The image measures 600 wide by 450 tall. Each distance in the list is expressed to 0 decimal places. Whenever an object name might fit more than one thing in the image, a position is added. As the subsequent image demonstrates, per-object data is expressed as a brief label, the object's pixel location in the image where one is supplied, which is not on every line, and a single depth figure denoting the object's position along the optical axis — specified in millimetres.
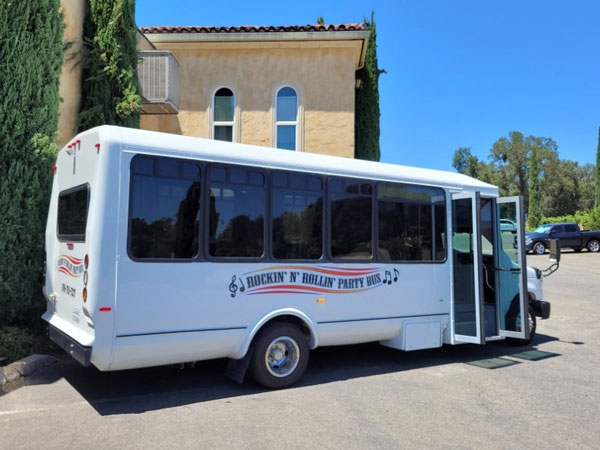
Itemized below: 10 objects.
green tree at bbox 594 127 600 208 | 39000
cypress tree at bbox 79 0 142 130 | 8391
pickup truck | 27297
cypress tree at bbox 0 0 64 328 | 6680
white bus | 4918
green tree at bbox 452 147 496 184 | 55997
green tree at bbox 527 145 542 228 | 44062
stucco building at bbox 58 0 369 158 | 12867
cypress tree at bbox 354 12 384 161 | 16141
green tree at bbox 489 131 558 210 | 53406
